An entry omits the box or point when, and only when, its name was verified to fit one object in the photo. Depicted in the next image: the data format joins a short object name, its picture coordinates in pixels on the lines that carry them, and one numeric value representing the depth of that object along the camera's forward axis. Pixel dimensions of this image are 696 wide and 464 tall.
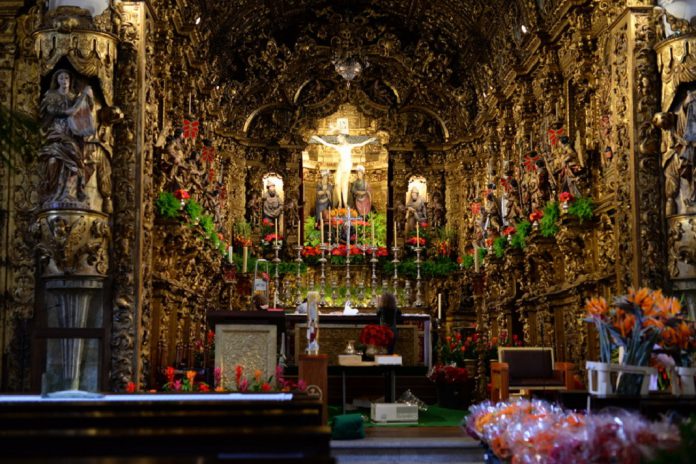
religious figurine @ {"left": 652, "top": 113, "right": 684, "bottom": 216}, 11.59
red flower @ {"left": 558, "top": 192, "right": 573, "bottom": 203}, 14.16
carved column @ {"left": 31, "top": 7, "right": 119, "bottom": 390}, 11.01
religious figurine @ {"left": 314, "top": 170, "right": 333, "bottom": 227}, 23.81
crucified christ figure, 23.80
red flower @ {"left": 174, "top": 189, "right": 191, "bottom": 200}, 14.41
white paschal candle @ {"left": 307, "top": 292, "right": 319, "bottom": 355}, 11.30
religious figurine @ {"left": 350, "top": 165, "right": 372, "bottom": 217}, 23.73
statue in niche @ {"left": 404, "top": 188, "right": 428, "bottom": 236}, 23.67
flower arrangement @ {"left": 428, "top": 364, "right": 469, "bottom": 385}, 14.57
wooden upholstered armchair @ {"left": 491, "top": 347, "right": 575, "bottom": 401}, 12.82
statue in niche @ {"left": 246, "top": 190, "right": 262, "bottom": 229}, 23.25
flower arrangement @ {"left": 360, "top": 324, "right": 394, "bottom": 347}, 11.80
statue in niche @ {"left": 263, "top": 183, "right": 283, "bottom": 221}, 23.42
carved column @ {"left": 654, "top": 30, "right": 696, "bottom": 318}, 11.33
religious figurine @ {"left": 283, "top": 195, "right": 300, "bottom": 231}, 23.47
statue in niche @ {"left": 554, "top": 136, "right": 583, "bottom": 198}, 14.33
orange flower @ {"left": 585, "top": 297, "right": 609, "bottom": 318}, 7.05
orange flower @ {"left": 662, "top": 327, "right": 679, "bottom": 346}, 6.96
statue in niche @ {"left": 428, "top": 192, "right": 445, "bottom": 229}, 23.69
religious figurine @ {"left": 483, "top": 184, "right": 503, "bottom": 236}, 19.67
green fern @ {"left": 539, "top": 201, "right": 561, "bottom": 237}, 15.01
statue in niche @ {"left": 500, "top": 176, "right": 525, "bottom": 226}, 18.17
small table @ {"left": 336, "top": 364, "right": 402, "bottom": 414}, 11.64
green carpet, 11.93
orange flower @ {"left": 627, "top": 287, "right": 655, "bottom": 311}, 6.85
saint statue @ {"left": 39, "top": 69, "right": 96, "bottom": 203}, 11.03
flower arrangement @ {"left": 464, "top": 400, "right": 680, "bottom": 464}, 4.94
